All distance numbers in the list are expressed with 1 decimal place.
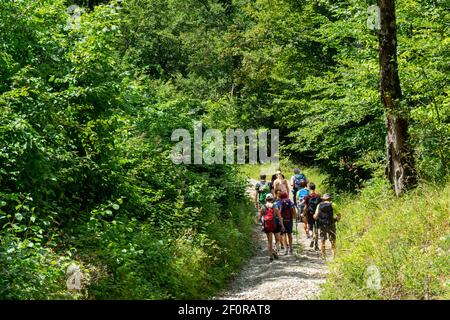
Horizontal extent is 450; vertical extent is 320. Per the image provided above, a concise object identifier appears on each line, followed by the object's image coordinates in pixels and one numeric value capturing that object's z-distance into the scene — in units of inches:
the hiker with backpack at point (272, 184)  685.9
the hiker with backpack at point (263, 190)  659.8
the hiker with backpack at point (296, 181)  698.7
